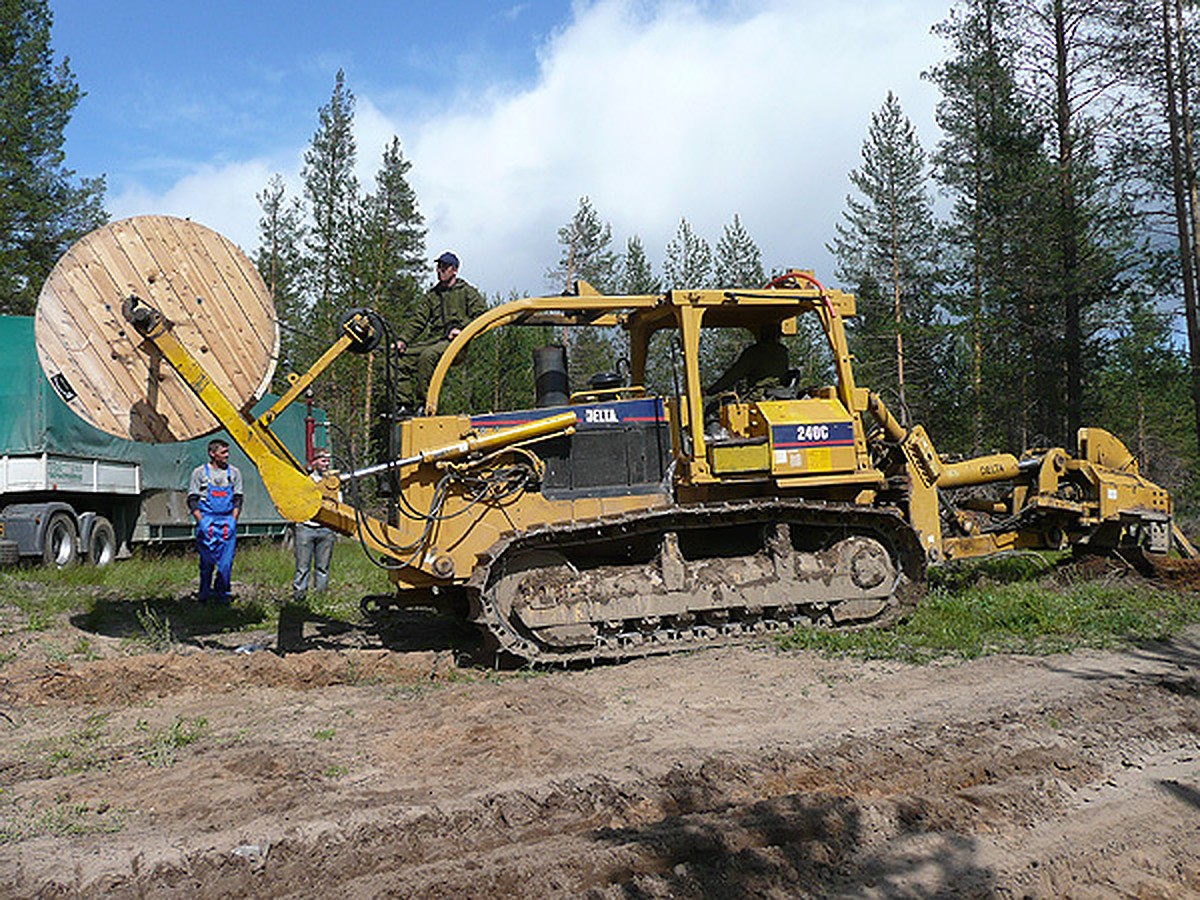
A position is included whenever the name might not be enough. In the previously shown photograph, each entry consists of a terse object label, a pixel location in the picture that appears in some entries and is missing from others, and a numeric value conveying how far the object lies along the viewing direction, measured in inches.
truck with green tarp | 516.7
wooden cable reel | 283.3
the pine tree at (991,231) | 876.0
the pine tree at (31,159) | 968.3
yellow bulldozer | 286.7
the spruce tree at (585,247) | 1432.1
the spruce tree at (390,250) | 1105.4
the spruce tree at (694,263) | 1458.0
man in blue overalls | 406.9
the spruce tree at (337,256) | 1072.8
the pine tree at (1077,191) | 811.4
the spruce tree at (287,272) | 1275.8
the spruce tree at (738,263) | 1418.6
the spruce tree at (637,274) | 1510.8
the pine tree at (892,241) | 1123.3
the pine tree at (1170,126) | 765.3
